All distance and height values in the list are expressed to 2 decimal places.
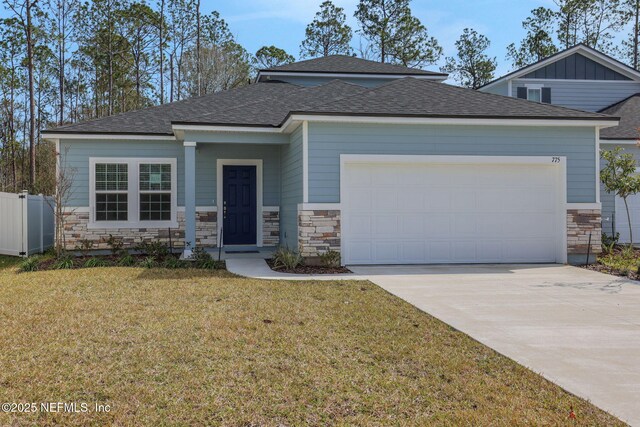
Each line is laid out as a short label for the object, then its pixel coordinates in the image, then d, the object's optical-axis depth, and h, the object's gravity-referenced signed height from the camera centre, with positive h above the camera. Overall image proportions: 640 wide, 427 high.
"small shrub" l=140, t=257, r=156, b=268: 10.79 -1.13
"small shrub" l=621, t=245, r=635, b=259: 11.93 -1.04
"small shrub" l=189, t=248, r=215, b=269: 10.68 -1.05
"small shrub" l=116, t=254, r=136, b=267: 11.16 -1.14
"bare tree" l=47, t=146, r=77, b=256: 11.96 +0.33
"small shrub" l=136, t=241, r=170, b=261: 12.47 -0.99
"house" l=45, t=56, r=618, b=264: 10.77 +0.81
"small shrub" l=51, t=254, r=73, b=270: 10.69 -1.13
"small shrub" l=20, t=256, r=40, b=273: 10.55 -1.15
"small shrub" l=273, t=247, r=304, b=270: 10.28 -1.01
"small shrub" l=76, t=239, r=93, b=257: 12.84 -0.94
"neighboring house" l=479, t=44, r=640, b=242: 18.38 +4.41
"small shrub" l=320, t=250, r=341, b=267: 10.48 -1.01
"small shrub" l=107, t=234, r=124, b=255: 12.79 -0.89
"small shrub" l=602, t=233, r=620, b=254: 13.09 -0.89
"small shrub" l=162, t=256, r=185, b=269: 10.75 -1.13
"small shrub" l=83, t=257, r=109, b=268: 10.95 -1.14
